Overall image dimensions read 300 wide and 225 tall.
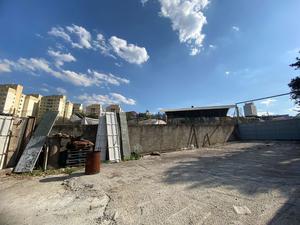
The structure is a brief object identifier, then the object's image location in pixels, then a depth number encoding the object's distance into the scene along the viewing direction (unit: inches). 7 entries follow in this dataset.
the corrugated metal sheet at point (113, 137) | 236.5
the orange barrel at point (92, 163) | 164.5
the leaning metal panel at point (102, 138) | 239.1
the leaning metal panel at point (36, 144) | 177.1
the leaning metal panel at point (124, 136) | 252.5
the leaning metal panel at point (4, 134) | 181.9
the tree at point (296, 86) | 420.7
